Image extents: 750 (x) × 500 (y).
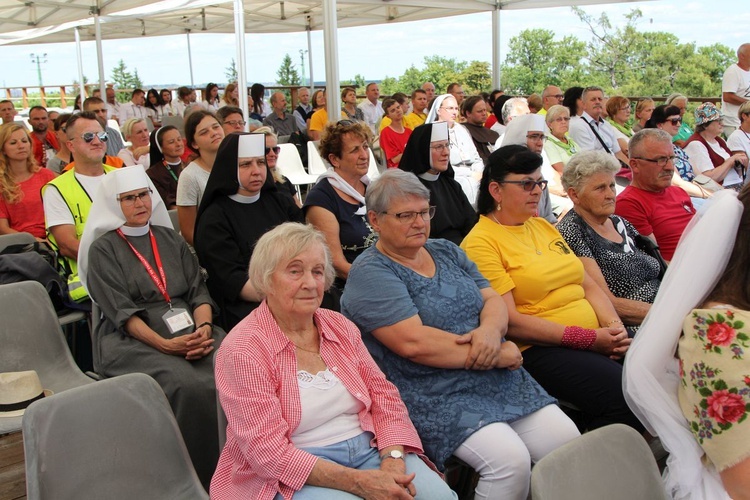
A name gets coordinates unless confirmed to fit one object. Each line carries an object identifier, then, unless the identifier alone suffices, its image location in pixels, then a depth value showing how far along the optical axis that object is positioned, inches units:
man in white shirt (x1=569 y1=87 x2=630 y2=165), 266.4
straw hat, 104.7
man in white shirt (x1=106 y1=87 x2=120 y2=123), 465.0
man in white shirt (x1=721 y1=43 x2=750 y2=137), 300.2
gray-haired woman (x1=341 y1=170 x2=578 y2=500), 88.3
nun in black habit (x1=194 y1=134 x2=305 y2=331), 128.5
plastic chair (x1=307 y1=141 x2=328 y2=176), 294.8
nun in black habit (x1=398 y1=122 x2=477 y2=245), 157.8
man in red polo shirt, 151.6
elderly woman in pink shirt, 74.9
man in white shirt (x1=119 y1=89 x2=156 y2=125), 475.2
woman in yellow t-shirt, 104.2
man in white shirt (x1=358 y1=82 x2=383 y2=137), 442.0
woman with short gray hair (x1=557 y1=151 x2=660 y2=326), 126.0
